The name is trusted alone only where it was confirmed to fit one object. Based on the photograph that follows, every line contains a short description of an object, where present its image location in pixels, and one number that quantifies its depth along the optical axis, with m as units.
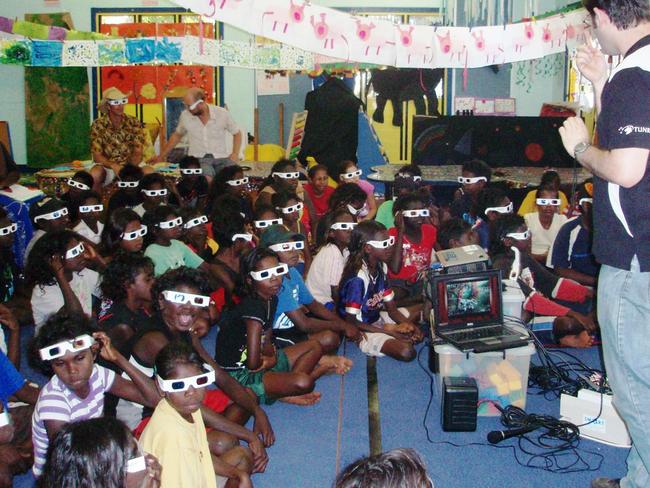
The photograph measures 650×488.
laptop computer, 4.32
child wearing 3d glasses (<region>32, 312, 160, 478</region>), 3.10
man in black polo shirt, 2.43
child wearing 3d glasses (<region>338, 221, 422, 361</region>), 5.15
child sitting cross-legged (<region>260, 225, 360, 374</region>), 4.87
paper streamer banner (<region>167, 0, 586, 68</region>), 4.41
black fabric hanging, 10.88
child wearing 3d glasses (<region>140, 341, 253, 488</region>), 2.77
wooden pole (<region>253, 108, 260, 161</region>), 11.21
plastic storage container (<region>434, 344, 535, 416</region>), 4.23
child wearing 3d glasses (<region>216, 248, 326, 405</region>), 4.25
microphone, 3.94
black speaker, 4.05
